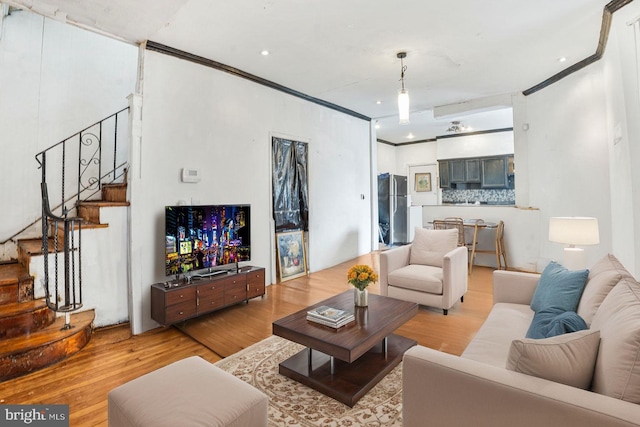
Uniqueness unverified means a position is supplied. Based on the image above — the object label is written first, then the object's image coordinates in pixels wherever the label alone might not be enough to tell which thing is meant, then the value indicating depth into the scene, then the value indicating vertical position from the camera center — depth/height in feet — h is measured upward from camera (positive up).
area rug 6.12 -3.82
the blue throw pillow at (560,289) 6.38 -1.63
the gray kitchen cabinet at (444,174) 30.58 +3.92
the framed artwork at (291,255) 16.20 -1.92
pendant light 10.75 +3.66
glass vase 8.53 -2.18
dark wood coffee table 6.60 -2.74
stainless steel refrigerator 27.76 +0.42
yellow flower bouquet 8.33 -1.57
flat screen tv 10.86 -0.64
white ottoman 4.14 -2.50
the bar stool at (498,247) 17.66 -1.87
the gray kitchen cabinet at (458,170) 29.48 +4.07
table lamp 9.25 -0.69
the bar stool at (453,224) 18.30 -0.58
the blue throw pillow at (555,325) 4.89 -1.80
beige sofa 3.53 -2.09
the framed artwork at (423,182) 33.04 +3.44
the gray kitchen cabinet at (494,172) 27.61 +3.56
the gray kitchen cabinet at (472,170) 28.71 +3.96
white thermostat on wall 12.00 +1.72
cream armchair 11.29 -2.10
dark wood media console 10.33 -2.59
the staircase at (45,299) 8.07 -2.21
